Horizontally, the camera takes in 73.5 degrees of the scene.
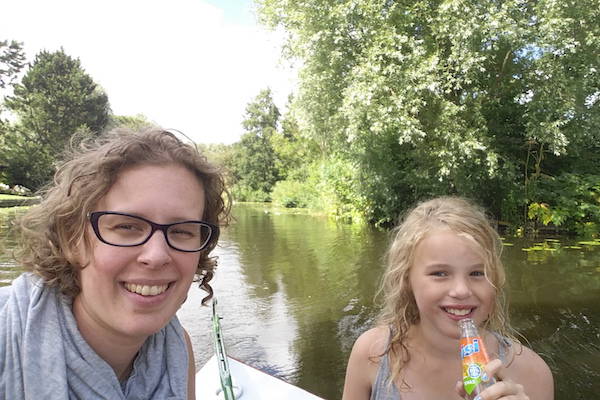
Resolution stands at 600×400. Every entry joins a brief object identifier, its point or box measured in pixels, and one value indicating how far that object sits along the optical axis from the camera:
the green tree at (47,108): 29.89
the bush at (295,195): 24.19
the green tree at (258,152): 42.62
